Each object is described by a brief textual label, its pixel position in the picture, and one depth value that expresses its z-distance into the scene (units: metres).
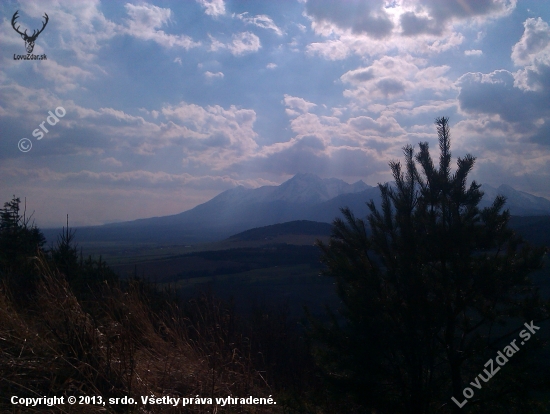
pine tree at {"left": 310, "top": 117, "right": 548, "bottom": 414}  4.84
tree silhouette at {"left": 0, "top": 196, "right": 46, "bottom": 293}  5.79
